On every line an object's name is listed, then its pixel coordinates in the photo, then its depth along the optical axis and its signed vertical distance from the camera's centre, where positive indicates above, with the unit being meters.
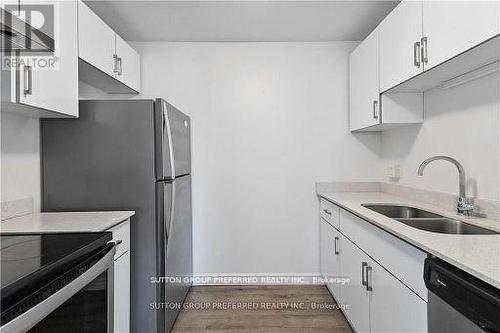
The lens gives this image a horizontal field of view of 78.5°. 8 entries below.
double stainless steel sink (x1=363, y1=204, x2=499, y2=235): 1.52 -0.32
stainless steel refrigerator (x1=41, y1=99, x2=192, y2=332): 1.90 -0.05
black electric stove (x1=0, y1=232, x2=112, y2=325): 0.76 -0.29
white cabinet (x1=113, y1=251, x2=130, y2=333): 1.64 -0.72
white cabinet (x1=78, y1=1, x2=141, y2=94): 1.92 +0.79
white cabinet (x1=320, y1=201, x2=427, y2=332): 1.28 -0.63
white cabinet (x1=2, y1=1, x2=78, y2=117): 1.38 +0.43
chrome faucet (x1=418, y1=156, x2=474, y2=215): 1.69 -0.16
